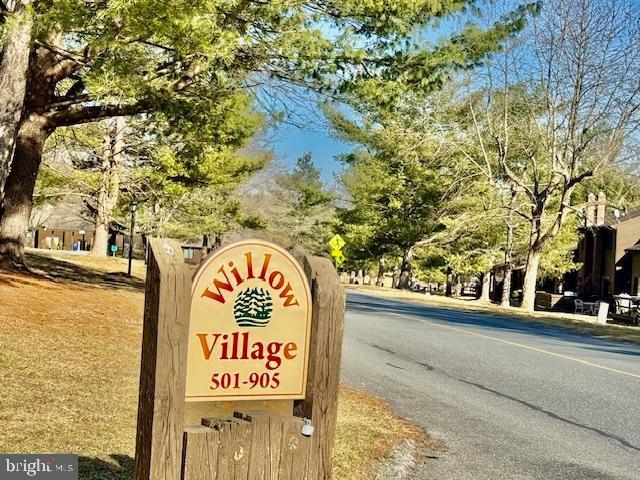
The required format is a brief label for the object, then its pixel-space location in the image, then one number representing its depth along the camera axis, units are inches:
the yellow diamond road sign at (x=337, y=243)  1635.1
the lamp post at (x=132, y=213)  1066.7
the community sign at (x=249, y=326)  158.1
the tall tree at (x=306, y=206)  2753.4
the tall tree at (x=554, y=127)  1174.3
